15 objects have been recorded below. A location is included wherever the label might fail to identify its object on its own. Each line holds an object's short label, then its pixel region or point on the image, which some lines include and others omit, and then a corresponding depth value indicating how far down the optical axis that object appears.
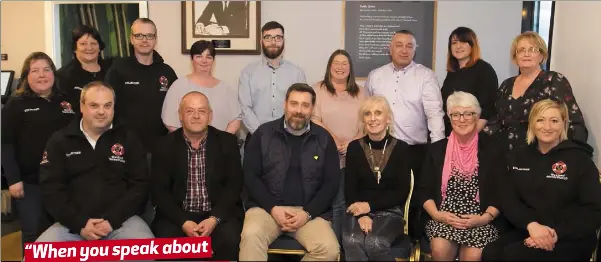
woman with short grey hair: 3.03
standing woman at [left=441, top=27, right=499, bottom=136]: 3.75
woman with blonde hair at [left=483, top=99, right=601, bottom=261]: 2.86
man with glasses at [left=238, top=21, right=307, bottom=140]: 3.97
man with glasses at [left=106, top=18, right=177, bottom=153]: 3.78
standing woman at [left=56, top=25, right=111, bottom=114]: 3.81
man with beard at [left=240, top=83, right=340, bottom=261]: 3.23
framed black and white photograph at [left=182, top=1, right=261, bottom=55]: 4.73
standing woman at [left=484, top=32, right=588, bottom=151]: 3.32
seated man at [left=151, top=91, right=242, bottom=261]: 3.21
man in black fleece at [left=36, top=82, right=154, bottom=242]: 3.07
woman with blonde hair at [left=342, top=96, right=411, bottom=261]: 3.19
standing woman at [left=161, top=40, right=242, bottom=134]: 3.73
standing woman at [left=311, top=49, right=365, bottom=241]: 3.76
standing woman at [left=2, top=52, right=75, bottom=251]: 3.46
